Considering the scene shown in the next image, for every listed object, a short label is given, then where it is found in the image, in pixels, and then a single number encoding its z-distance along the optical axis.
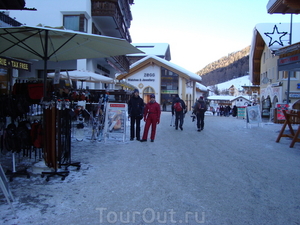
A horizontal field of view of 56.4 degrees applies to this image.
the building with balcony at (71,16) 17.50
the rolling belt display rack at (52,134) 4.97
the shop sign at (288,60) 9.15
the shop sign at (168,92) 42.34
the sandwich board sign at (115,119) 9.37
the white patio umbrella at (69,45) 5.32
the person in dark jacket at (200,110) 13.41
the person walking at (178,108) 13.60
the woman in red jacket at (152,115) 9.77
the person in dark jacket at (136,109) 9.70
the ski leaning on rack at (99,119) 9.58
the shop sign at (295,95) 25.59
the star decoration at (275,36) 27.17
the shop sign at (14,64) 5.31
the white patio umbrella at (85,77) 11.55
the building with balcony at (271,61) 25.83
